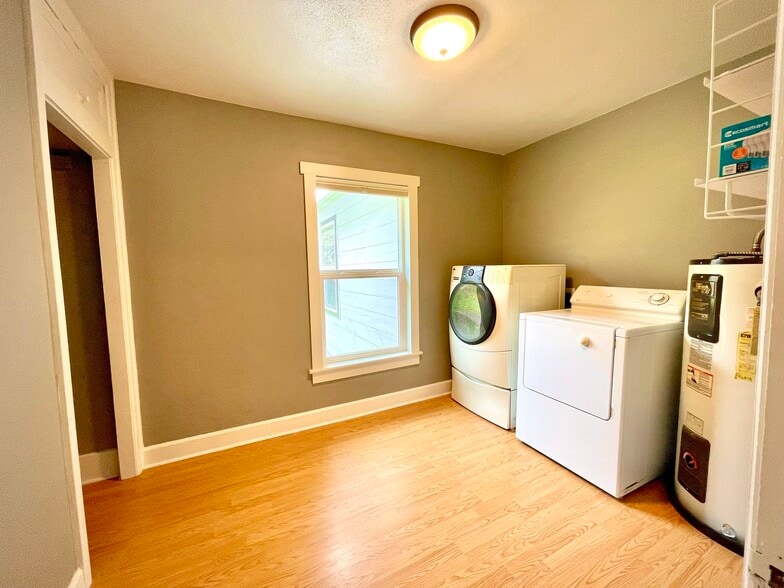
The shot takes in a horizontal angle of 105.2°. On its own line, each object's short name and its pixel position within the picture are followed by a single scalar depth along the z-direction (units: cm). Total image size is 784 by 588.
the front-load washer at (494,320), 222
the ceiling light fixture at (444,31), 129
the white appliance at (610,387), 152
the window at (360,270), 232
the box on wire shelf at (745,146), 123
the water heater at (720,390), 124
